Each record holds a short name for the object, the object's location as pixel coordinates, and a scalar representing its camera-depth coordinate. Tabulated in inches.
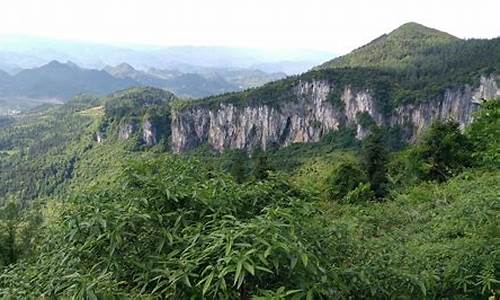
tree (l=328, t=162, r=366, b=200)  976.9
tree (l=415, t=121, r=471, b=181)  840.9
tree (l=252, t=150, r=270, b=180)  1121.2
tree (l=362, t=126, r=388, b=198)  1016.2
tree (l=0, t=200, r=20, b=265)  893.2
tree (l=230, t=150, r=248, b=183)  1308.3
